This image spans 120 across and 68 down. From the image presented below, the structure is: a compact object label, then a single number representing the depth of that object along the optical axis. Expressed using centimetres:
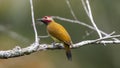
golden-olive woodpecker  1021
